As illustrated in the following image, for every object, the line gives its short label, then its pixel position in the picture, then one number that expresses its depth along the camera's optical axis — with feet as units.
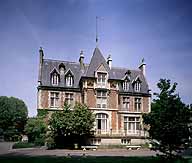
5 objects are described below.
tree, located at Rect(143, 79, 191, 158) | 51.36
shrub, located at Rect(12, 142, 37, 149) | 111.04
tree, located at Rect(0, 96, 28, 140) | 202.49
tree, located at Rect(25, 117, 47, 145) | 119.09
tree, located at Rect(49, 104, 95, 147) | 110.32
